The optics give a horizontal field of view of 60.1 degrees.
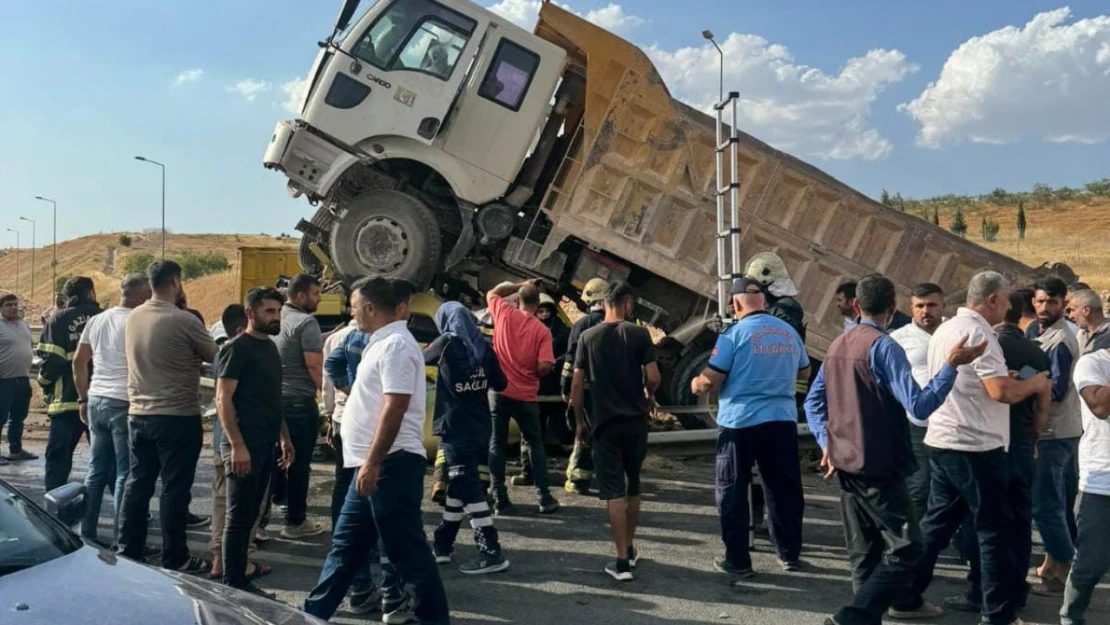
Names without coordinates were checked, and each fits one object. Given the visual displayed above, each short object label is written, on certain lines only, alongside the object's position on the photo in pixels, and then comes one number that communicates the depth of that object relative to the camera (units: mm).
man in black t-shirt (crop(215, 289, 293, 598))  4805
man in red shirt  6930
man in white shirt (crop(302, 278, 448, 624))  3998
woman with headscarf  5520
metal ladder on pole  6250
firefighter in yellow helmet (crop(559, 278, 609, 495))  7357
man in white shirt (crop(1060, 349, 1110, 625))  4191
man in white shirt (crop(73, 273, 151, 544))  5711
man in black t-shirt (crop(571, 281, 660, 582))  5441
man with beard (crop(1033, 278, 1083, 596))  5168
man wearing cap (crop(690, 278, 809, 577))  5496
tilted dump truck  8695
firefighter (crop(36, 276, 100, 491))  6777
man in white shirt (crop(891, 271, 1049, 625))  4340
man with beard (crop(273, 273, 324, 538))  5922
